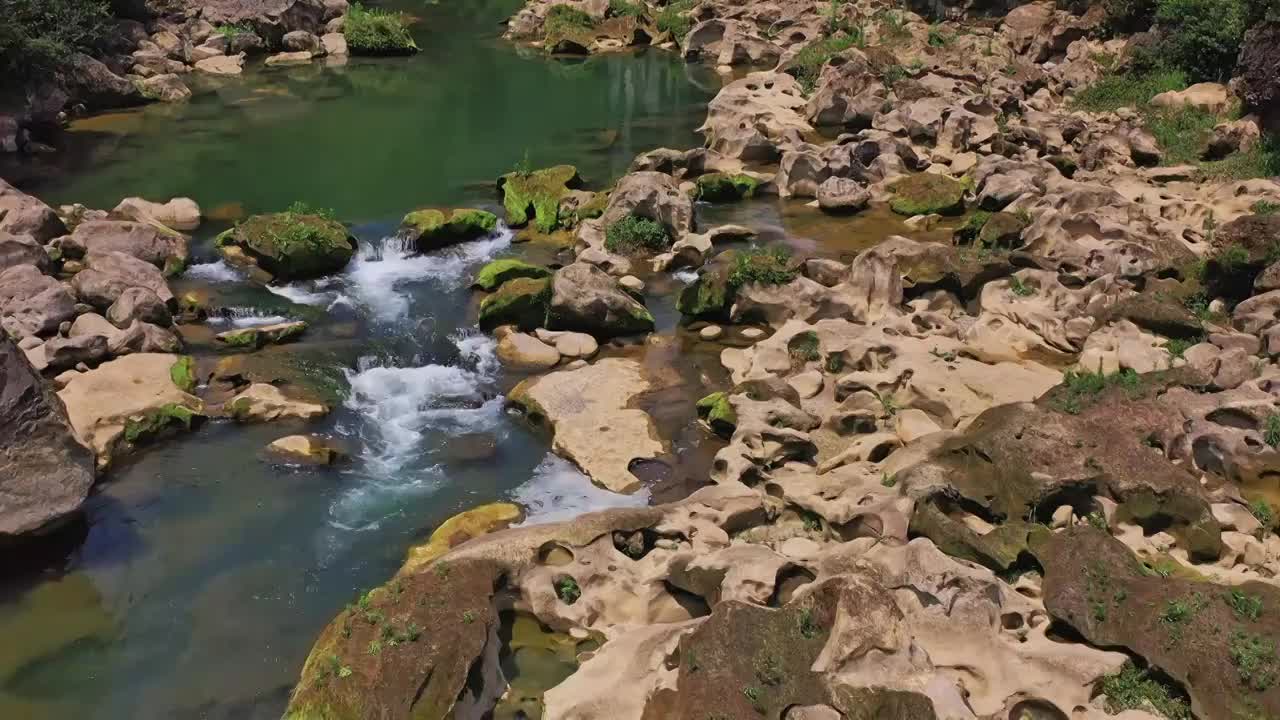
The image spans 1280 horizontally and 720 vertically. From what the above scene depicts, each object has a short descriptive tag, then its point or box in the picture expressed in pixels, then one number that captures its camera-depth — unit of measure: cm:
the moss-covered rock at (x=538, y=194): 2367
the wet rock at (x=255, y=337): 1809
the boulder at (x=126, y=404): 1512
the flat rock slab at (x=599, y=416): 1475
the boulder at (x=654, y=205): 2209
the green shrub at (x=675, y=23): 4362
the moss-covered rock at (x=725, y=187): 2520
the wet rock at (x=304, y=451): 1495
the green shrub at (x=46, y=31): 2772
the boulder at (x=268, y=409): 1591
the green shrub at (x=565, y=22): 4284
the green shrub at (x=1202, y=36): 2744
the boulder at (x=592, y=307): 1822
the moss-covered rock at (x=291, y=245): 2078
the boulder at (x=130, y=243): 2070
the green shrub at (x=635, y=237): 2177
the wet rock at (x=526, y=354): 1777
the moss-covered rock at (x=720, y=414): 1511
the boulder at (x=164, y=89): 3366
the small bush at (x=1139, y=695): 899
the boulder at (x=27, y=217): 2056
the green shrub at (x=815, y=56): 3531
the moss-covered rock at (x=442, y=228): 2238
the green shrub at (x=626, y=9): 4441
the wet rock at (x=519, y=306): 1858
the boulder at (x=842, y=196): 2428
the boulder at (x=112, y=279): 1852
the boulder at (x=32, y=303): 1731
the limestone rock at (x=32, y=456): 1241
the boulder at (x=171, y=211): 2298
